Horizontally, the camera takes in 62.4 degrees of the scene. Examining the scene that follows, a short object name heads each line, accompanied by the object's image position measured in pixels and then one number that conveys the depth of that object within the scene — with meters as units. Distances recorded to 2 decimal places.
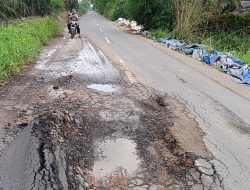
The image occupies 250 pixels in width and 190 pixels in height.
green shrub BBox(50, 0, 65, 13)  14.84
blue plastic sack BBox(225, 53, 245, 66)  6.55
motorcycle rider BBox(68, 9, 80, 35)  11.01
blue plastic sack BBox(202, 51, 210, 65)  7.23
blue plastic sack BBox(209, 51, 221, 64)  7.01
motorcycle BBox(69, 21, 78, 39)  10.76
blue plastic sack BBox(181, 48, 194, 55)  8.39
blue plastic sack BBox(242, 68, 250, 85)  5.51
